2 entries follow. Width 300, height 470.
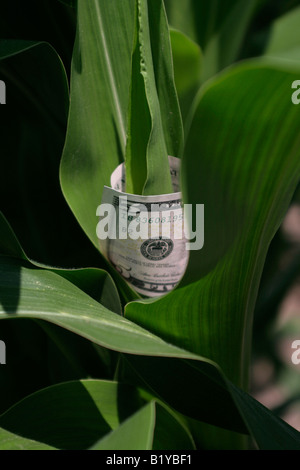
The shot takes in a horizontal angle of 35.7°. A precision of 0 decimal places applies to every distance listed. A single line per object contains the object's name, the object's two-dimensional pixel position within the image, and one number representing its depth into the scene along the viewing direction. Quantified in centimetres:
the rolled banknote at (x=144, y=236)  37
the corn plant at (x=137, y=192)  24
